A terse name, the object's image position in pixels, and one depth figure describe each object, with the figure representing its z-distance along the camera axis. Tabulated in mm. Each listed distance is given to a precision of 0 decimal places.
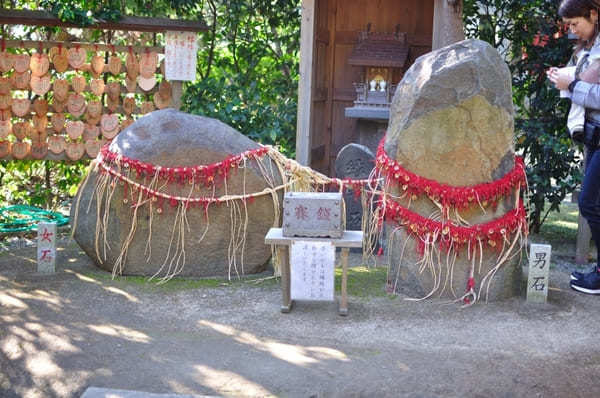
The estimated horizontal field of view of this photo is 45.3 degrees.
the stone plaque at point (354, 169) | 5984
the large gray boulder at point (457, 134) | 4648
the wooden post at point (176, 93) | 6891
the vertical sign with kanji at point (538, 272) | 4703
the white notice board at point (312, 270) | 4402
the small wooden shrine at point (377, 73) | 6809
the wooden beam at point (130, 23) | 6500
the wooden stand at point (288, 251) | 4367
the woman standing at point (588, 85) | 4676
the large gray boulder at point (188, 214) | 5160
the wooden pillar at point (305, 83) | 6645
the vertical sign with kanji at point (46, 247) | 5203
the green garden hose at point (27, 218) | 6723
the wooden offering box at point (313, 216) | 4387
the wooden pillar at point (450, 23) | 6391
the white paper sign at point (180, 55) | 6789
